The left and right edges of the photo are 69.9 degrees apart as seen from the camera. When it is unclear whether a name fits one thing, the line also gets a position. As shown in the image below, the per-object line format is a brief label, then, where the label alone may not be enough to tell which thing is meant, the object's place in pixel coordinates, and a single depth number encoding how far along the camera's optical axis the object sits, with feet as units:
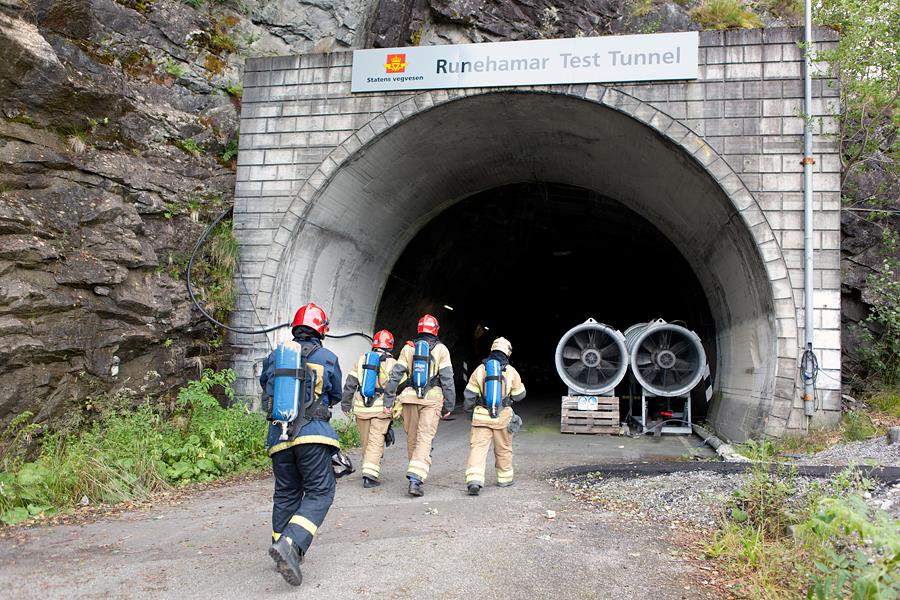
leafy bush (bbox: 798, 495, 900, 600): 8.89
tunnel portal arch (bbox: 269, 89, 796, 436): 29.71
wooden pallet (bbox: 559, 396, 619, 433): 37.85
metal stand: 37.45
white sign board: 29.94
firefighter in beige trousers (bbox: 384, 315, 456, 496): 22.00
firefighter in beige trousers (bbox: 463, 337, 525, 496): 20.95
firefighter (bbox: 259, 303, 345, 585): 12.89
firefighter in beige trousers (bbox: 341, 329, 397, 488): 22.58
